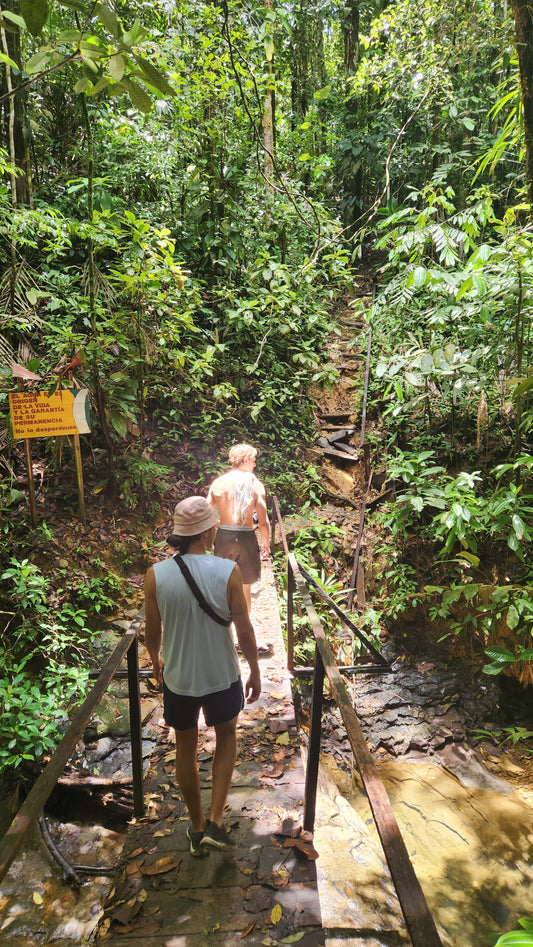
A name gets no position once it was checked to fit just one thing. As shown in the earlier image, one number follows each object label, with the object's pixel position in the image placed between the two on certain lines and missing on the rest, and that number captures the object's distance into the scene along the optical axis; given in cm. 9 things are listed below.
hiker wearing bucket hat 204
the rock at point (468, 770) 430
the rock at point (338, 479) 752
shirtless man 350
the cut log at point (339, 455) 764
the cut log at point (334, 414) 819
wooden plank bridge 177
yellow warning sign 391
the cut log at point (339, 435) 793
